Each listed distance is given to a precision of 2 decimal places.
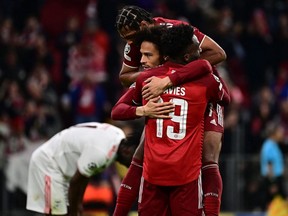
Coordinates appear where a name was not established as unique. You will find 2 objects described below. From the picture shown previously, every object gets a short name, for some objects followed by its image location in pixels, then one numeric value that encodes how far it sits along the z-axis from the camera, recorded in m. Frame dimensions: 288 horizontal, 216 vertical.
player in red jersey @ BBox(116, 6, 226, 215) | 18.70
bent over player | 22.42
